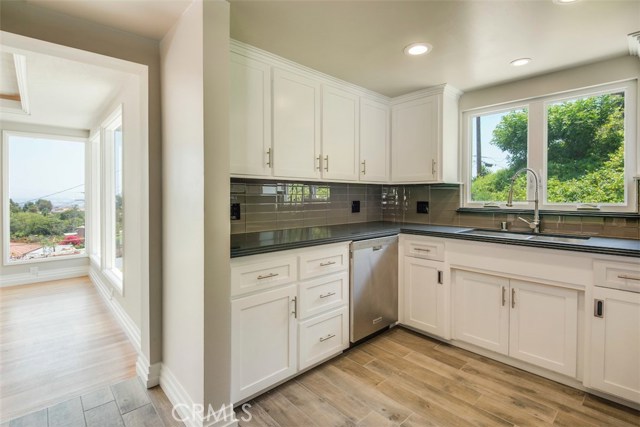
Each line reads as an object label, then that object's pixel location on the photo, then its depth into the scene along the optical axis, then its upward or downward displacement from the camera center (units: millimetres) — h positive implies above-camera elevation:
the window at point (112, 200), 3180 +92
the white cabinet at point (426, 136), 2748 +684
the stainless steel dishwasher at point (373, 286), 2268 -619
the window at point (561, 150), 2199 +475
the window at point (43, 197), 4070 +169
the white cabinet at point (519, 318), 1878 -755
